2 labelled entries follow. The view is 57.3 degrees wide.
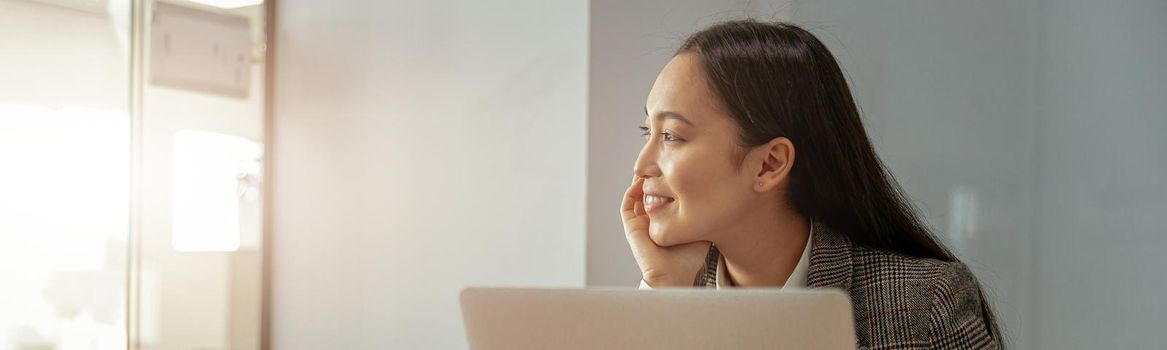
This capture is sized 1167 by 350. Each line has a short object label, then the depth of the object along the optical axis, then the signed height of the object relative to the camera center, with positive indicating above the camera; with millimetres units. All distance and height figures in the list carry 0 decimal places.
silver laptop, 725 -108
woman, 1476 -6
